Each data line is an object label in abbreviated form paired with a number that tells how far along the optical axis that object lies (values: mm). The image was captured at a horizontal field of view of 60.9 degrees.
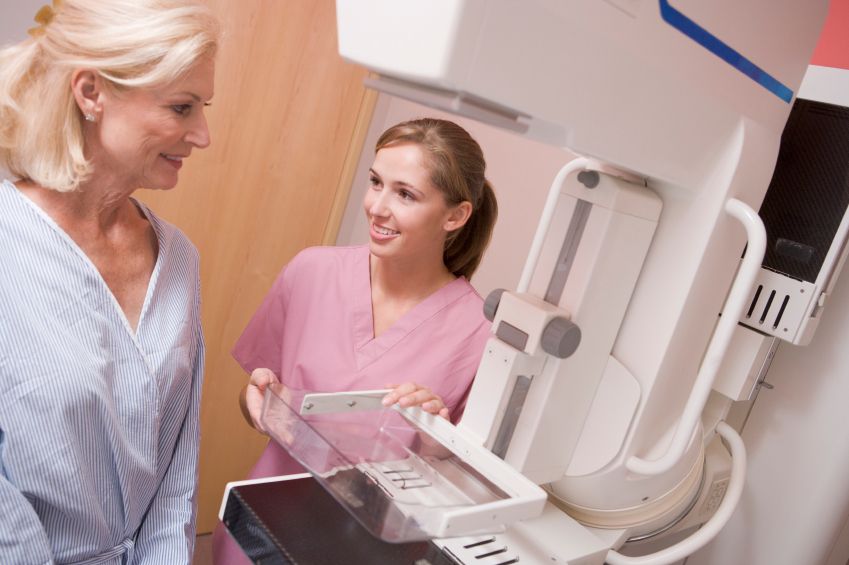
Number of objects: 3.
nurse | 1457
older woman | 1013
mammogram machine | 801
